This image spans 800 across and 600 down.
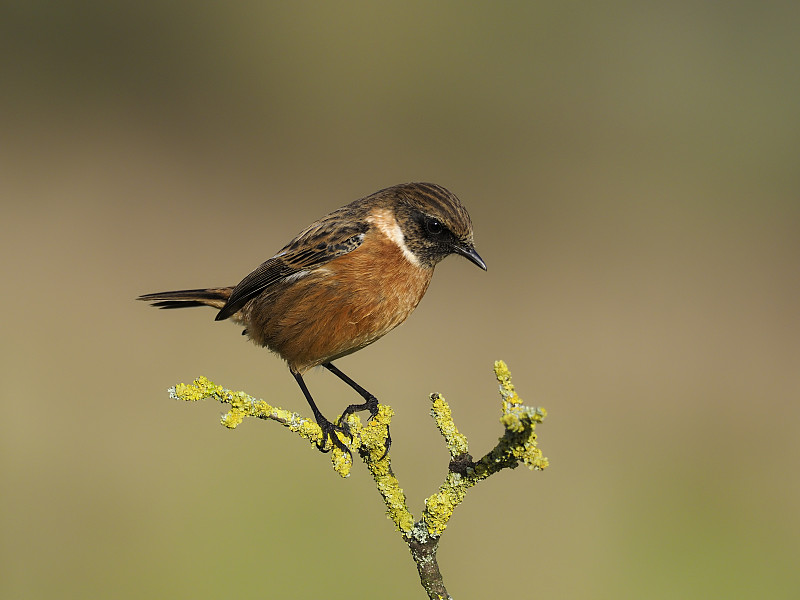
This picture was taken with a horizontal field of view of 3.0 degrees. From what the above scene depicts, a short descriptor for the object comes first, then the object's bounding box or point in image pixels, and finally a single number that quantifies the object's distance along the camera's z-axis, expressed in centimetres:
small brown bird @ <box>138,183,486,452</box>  418
